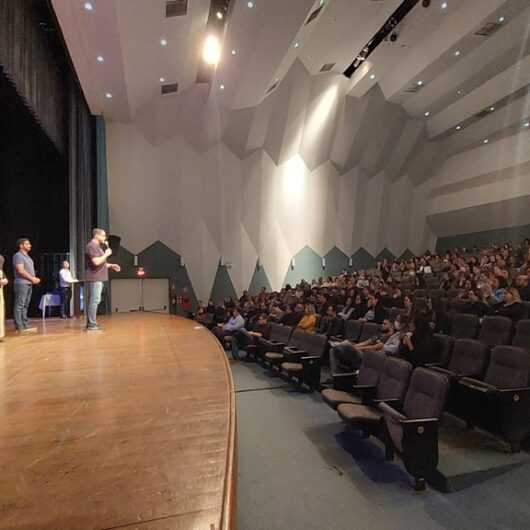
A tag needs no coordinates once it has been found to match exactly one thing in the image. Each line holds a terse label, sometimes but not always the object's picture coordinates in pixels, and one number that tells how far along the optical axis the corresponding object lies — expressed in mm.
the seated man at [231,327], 6477
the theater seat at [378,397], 2538
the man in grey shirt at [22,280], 3965
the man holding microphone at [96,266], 3811
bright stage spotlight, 7199
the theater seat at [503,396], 2523
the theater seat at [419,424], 2152
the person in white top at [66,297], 7410
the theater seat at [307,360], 4104
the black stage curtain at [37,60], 4578
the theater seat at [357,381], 3008
